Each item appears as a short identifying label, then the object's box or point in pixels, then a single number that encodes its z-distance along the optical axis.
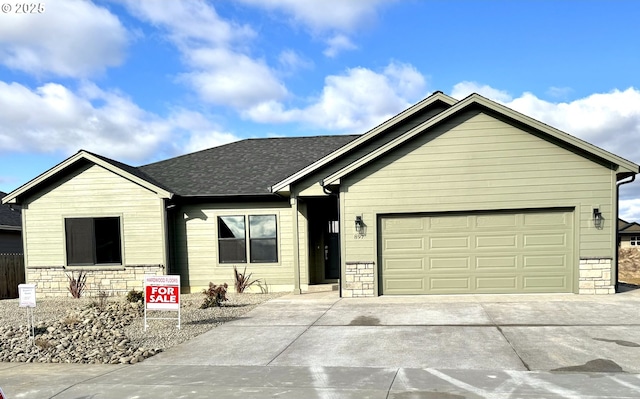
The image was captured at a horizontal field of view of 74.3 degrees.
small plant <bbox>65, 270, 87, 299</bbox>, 13.75
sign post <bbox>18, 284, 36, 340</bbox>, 8.16
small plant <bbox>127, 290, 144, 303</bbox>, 11.41
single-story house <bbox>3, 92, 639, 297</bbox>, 10.86
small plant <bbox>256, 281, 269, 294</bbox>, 13.74
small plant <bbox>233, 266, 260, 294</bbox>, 13.66
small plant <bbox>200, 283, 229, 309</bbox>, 11.04
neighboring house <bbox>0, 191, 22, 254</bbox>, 19.23
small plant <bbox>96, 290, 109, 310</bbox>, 10.66
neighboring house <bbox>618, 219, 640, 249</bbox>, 34.59
